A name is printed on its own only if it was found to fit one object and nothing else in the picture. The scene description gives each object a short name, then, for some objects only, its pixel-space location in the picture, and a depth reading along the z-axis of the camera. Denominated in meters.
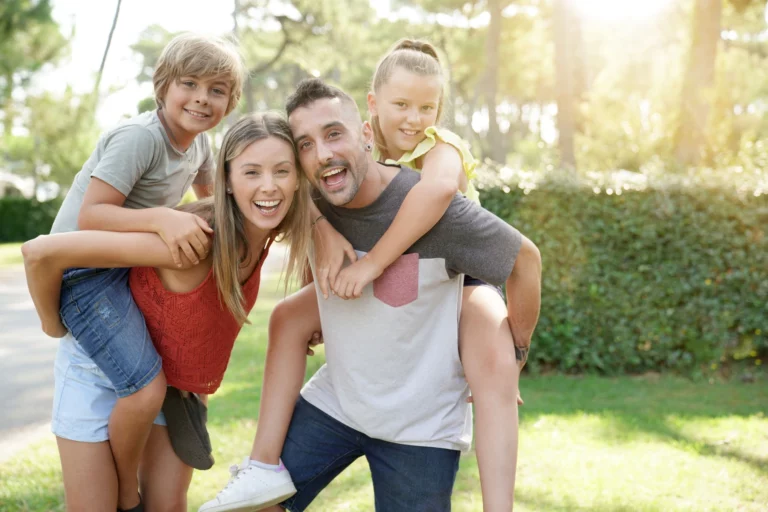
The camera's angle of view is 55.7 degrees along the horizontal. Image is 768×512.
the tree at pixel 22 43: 21.94
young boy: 2.56
